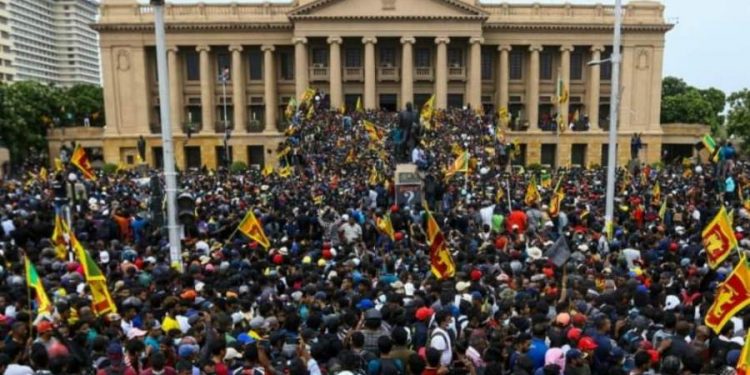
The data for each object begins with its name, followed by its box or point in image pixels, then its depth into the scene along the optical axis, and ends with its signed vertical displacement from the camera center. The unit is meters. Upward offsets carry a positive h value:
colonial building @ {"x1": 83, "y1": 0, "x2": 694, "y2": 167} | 58.56 +5.02
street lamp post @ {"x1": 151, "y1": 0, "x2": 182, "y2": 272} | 12.28 -0.58
